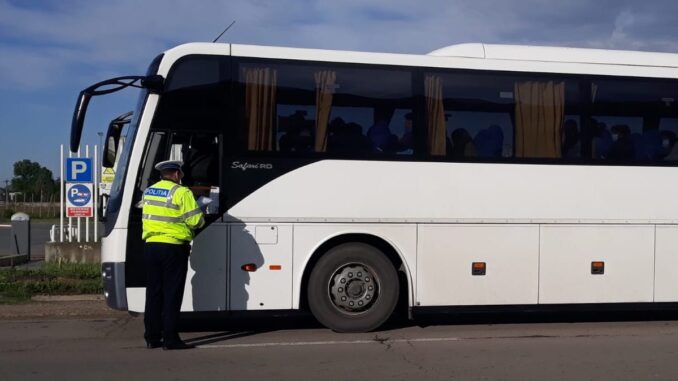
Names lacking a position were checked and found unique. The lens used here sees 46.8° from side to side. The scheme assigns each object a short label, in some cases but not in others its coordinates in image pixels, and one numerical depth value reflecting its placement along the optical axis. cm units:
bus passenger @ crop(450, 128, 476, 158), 953
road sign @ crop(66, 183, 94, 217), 1596
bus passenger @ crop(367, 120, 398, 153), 934
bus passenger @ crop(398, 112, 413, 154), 942
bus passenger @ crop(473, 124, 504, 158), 958
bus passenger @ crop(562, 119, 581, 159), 981
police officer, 812
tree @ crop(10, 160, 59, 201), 8101
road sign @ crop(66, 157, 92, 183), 1575
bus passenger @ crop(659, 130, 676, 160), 1012
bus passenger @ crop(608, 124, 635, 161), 994
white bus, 895
